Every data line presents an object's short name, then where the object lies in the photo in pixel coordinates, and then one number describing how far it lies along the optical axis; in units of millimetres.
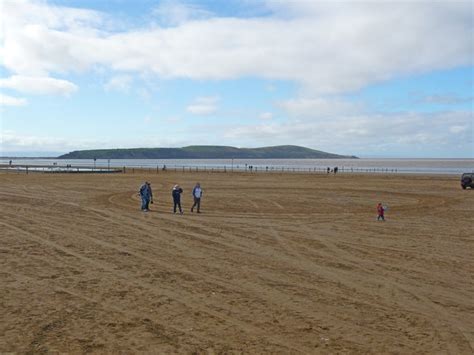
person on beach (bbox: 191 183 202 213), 23170
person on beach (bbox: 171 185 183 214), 22602
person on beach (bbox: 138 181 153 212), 23188
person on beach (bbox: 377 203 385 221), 20412
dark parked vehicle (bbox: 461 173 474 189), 40103
